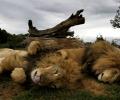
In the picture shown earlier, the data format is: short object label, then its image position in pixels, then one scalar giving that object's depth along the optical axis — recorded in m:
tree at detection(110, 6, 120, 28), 13.83
